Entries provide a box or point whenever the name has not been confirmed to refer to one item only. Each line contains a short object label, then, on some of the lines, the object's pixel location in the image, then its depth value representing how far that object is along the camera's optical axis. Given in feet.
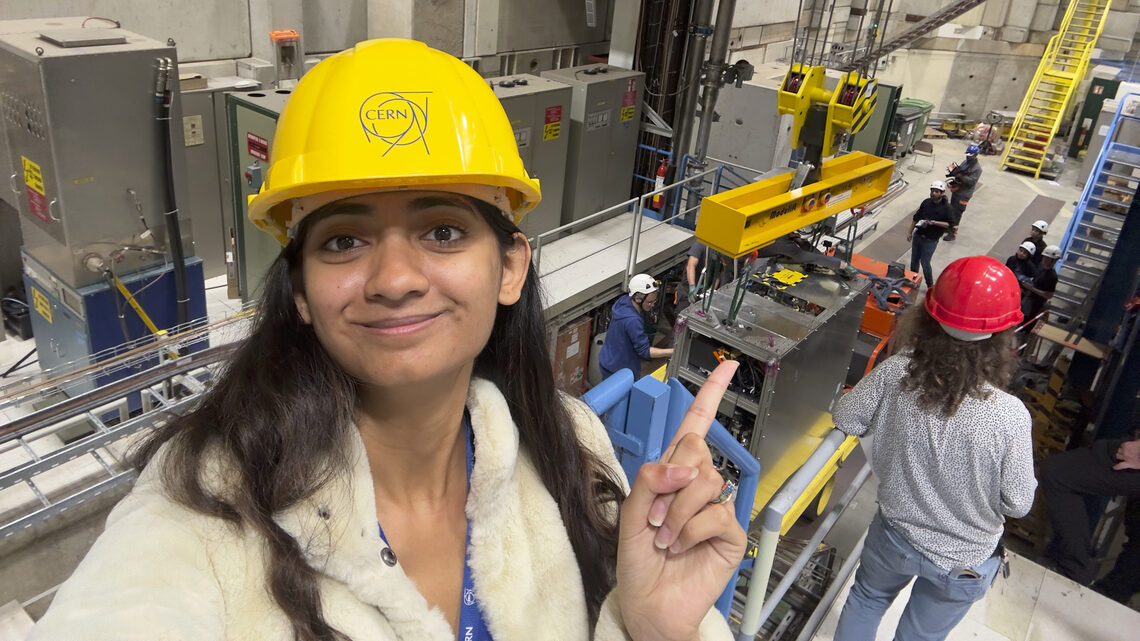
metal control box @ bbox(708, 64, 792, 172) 32.09
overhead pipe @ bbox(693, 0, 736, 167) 24.94
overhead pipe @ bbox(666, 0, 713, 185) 25.76
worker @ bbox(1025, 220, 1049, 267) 29.27
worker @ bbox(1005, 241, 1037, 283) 28.55
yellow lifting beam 13.38
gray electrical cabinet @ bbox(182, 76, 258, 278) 20.18
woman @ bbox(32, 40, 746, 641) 3.67
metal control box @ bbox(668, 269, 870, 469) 14.73
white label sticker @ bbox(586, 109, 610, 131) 24.50
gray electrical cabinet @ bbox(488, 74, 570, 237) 21.84
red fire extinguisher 27.45
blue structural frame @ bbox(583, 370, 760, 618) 7.76
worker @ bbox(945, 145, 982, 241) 37.35
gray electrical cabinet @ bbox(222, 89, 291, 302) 17.71
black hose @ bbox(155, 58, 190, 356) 13.99
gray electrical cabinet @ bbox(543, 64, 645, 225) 24.27
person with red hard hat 9.00
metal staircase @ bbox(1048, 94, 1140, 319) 27.71
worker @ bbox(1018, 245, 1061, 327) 27.14
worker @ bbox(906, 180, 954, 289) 33.24
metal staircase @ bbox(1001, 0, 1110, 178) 56.08
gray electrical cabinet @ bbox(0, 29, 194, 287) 13.23
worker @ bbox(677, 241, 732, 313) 20.71
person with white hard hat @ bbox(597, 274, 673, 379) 18.72
